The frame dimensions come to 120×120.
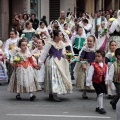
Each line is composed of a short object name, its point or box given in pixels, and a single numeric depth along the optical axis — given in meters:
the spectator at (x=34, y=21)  20.19
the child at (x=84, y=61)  10.89
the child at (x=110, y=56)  10.46
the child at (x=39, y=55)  11.59
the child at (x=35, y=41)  13.16
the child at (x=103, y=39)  12.67
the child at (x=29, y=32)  15.84
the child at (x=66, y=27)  16.65
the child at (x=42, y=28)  16.29
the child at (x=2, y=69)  12.96
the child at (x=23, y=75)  10.46
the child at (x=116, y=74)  9.02
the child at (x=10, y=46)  12.91
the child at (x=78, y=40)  14.39
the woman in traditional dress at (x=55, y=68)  10.45
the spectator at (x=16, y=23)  19.25
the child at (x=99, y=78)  9.21
